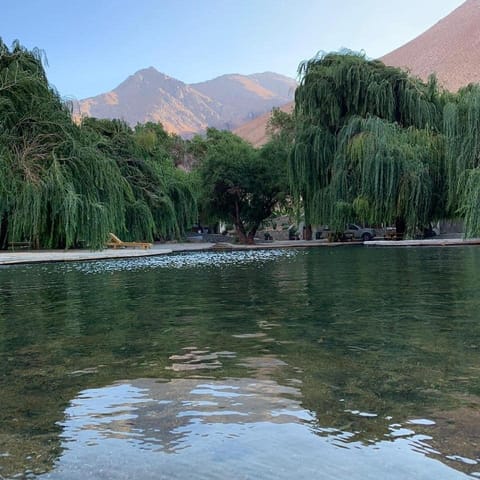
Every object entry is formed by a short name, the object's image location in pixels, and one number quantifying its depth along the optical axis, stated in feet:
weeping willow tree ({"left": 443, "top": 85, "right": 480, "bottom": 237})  74.08
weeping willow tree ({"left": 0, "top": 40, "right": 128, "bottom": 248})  68.28
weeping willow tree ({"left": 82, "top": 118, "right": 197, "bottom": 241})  96.84
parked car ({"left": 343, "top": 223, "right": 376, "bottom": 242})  136.98
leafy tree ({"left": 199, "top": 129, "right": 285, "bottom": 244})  131.54
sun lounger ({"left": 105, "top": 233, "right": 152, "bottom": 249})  87.88
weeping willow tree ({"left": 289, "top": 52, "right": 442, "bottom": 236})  87.76
